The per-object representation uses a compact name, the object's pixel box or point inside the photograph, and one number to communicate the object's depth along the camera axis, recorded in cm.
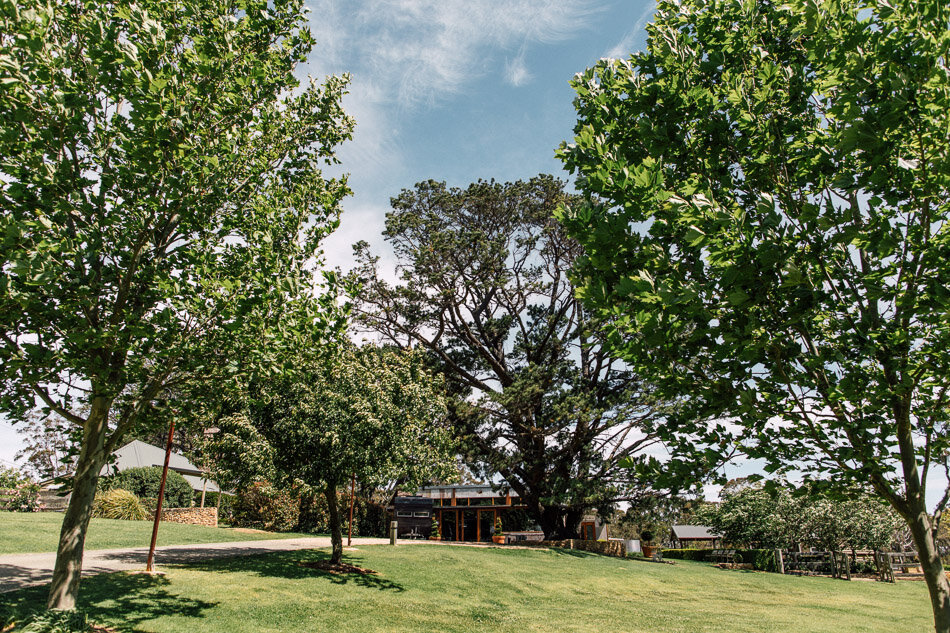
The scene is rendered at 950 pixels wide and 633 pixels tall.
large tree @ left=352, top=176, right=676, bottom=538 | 2550
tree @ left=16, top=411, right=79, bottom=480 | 4342
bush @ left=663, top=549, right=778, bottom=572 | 2833
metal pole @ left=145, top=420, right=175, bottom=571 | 1160
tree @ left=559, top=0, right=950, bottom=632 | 400
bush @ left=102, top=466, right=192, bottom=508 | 2922
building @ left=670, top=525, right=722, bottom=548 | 4917
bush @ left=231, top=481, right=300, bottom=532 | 2627
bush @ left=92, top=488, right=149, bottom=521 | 2448
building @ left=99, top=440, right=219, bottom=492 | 3606
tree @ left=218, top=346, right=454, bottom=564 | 1365
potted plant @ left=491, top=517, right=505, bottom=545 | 3029
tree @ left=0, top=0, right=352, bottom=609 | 647
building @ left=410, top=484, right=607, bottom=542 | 3656
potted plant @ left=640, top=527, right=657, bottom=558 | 4103
